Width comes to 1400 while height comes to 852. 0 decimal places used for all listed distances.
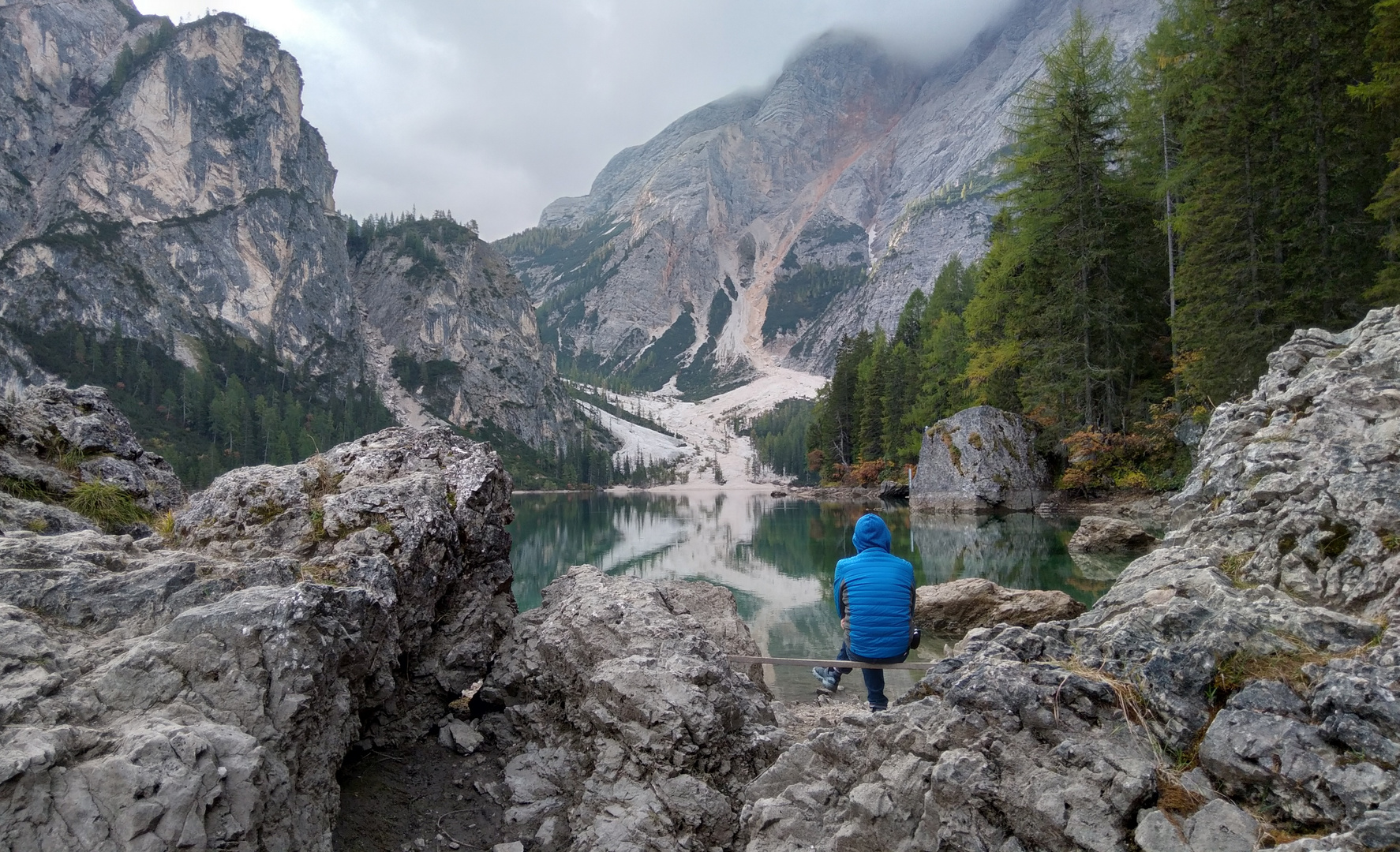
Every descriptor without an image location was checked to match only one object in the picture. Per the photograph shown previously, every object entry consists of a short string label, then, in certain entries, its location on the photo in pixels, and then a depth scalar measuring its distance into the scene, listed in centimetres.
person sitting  676
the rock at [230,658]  353
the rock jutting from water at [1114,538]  1977
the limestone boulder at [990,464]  3503
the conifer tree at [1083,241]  2883
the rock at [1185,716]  304
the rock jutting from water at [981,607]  1267
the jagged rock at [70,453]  684
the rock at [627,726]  543
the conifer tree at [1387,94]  1369
